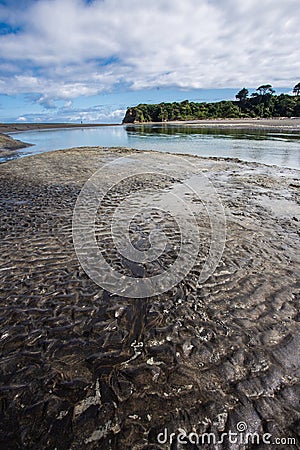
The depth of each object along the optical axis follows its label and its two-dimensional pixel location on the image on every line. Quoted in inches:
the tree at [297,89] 4765.3
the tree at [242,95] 5039.4
